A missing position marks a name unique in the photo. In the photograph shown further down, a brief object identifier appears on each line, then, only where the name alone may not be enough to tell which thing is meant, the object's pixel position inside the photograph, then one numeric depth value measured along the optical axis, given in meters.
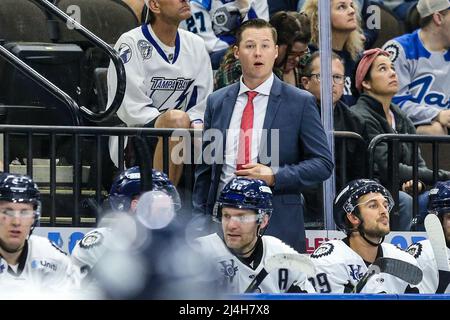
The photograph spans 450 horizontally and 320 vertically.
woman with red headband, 14.17
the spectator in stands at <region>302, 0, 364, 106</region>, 14.77
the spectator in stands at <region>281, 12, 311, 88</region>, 14.47
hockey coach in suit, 13.06
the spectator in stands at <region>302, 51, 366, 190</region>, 14.05
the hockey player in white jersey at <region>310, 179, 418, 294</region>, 13.02
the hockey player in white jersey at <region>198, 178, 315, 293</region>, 12.42
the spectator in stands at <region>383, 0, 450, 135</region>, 14.96
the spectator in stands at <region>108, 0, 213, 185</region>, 13.59
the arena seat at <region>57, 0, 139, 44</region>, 14.09
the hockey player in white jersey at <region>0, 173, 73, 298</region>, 11.62
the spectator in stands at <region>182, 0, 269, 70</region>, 14.47
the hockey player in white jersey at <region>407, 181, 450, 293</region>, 12.99
